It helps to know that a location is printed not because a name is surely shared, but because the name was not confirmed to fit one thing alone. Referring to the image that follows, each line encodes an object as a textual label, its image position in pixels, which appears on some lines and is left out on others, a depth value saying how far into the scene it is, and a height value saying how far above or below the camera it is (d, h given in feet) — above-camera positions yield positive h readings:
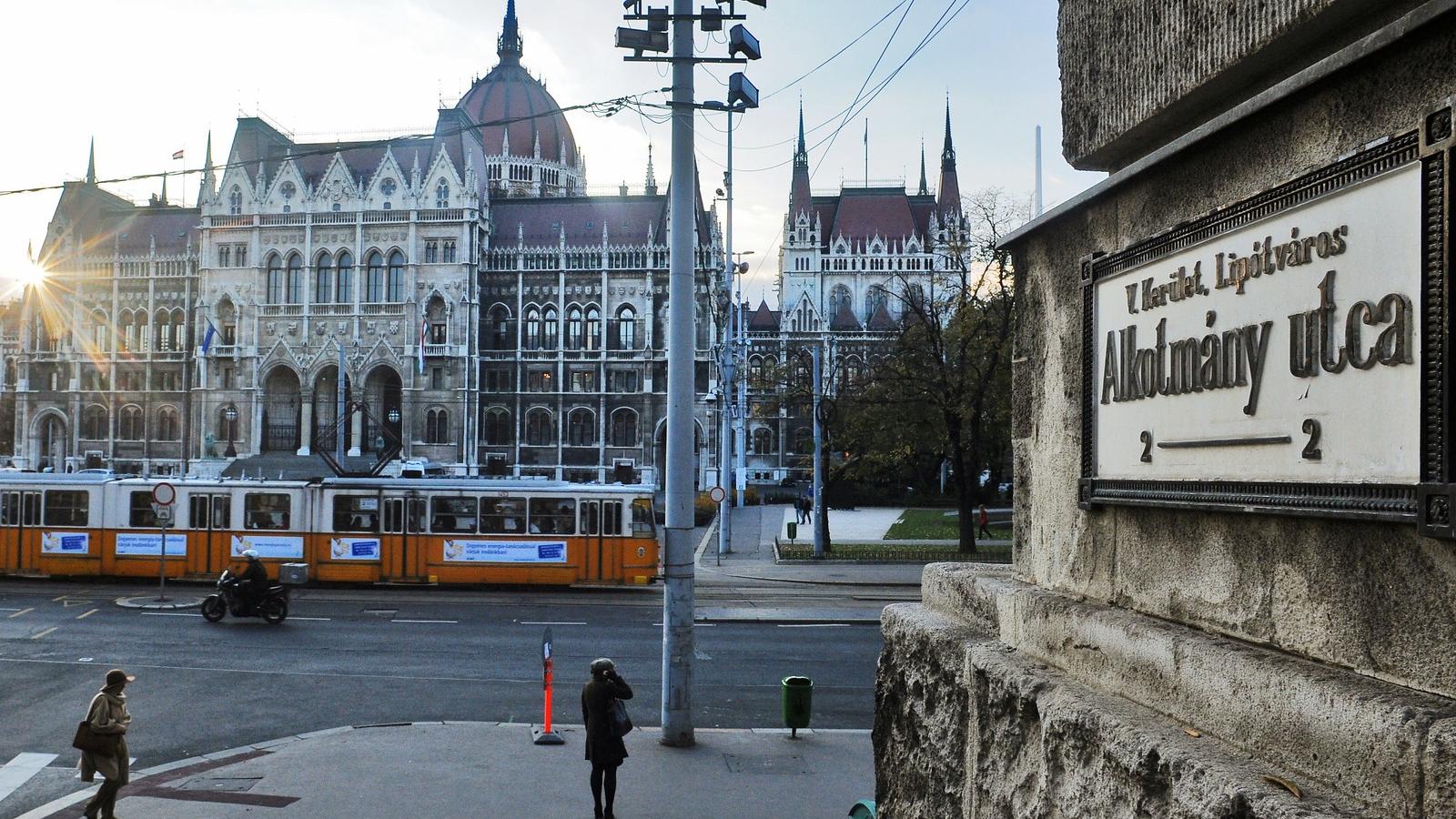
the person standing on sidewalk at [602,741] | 28.25 -7.61
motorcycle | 62.23 -9.33
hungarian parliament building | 223.10 +23.07
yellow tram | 78.28 -6.45
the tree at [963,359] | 95.86 +7.76
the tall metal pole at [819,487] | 105.42 -4.19
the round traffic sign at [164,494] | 73.20 -3.79
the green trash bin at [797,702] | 36.65 -8.50
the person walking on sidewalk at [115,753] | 27.32 -7.86
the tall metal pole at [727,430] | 111.45 +1.20
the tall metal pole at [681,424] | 36.19 +0.57
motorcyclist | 62.28 -8.13
